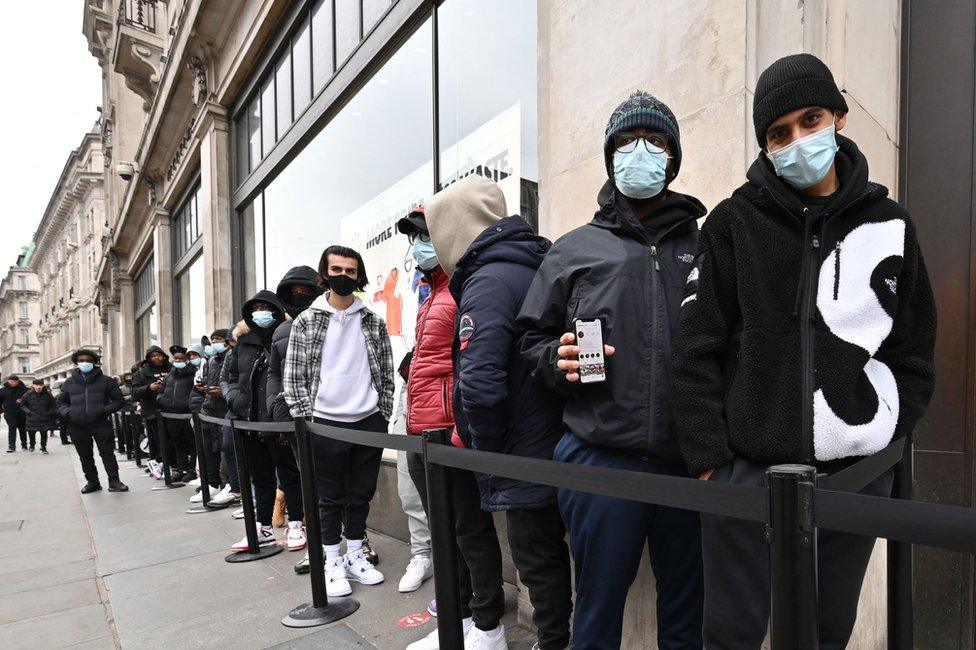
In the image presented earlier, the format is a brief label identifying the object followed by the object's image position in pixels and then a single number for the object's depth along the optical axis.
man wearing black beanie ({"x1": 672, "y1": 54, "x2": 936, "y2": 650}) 1.32
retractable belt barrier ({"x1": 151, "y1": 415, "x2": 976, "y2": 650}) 0.90
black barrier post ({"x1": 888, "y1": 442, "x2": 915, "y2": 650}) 1.62
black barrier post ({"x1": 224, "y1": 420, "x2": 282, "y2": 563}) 3.84
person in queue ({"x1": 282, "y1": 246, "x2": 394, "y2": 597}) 3.32
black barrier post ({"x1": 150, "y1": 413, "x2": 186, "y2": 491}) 7.74
